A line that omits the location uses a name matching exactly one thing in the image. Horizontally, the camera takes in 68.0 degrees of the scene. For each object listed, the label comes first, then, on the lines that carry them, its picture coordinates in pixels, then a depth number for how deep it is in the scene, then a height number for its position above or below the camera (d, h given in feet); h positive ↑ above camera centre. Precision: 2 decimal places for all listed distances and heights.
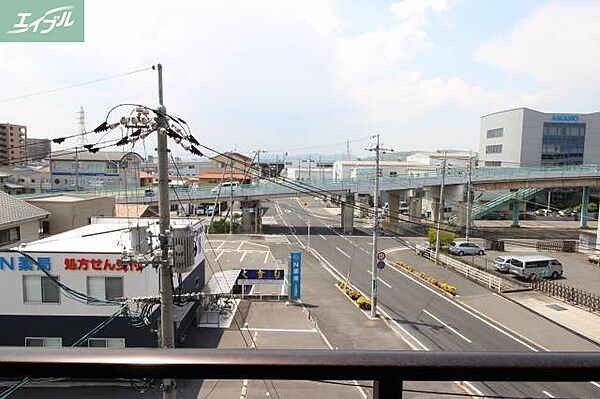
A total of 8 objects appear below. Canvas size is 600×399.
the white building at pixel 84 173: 126.11 -3.23
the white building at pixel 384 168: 141.90 -0.14
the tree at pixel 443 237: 73.91 -11.45
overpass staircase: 105.73 -8.12
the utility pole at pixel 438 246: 66.24 -11.83
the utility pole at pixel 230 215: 86.94 -11.03
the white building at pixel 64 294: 30.19 -9.06
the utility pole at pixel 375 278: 42.90 -10.81
